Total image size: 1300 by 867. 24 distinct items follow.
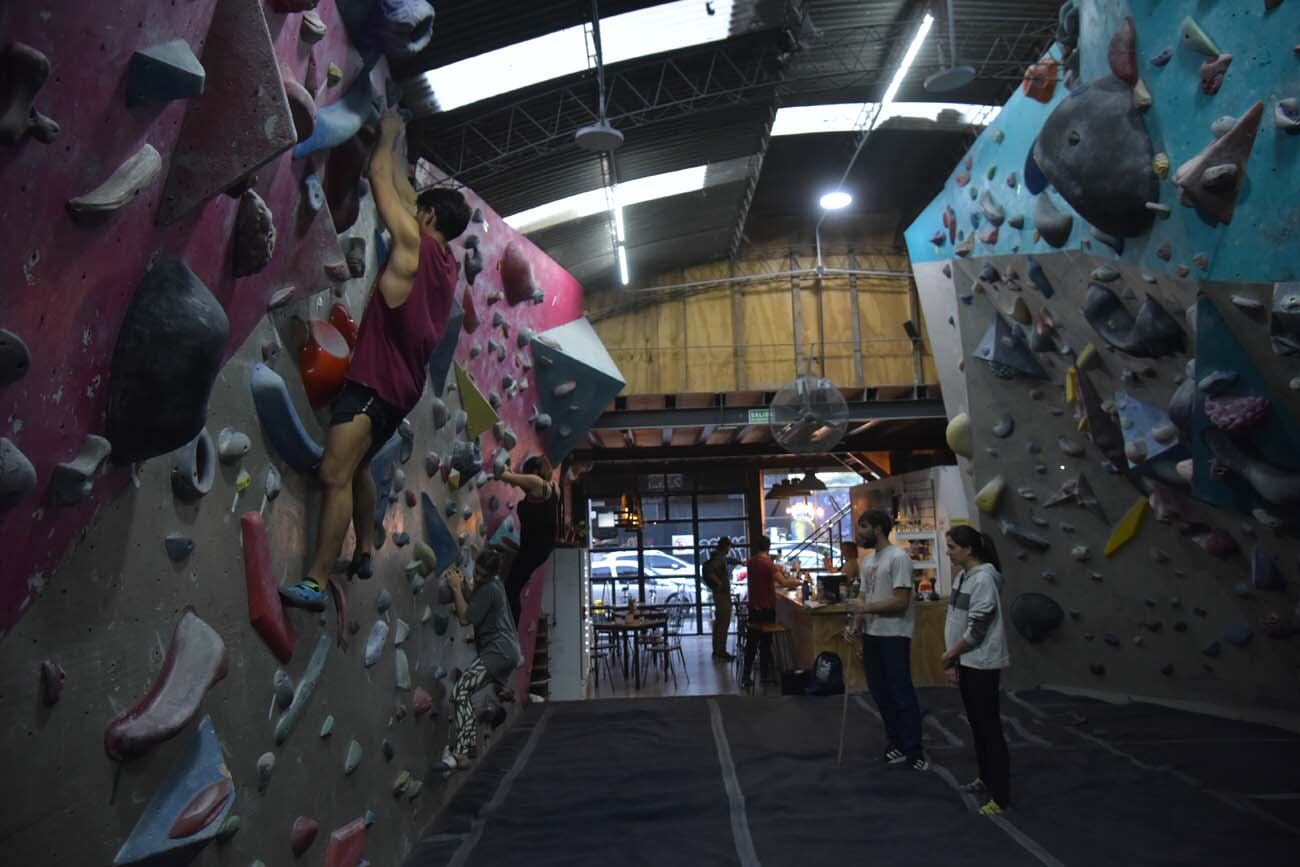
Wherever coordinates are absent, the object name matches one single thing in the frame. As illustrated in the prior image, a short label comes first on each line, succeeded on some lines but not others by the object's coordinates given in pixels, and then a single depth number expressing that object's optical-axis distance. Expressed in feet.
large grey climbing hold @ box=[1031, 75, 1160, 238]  11.03
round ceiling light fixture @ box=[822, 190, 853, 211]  35.70
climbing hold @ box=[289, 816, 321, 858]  6.72
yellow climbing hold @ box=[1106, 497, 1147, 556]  17.20
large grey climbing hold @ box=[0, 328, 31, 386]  3.15
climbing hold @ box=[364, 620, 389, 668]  8.79
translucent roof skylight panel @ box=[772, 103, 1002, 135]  31.83
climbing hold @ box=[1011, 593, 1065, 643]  19.60
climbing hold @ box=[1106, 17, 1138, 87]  10.91
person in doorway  33.19
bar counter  22.90
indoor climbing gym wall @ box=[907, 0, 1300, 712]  9.66
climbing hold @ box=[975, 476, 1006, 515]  19.40
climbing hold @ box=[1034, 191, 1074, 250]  13.80
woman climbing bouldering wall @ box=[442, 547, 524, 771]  11.96
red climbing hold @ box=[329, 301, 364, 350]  7.85
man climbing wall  7.08
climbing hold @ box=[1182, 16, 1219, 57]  9.48
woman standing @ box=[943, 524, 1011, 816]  11.50
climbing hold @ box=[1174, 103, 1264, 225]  9.18
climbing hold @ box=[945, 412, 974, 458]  19.57
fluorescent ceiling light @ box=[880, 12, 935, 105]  25.17
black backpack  20.66
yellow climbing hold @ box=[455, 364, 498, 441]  12.76
